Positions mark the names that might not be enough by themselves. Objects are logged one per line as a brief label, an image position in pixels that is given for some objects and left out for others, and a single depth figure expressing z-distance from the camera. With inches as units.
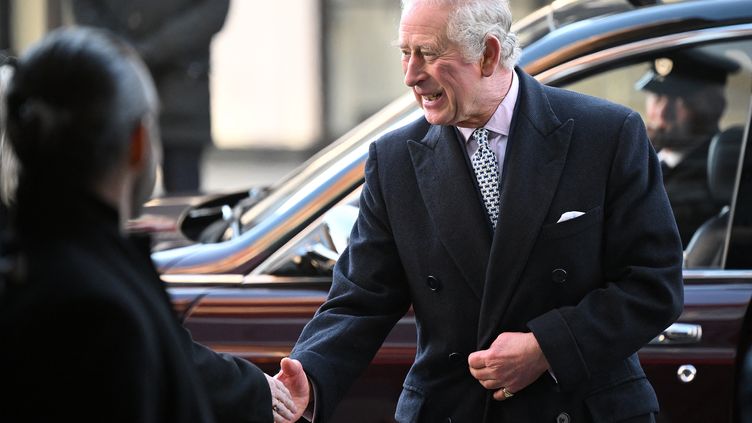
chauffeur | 276.9
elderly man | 207.6
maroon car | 255.5
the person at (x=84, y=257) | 127.5
